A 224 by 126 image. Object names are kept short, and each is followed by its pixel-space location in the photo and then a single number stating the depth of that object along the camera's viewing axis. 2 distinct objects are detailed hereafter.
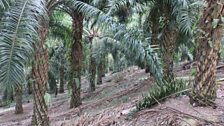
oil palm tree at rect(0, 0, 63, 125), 5.80
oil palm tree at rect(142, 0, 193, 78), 9.27
